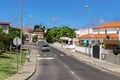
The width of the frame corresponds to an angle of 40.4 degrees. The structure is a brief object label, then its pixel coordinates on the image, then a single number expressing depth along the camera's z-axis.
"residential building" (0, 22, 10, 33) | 48.94
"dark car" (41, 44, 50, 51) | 37.78
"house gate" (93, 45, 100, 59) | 24.93
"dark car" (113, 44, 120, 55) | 23.71
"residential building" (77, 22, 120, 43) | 48.62
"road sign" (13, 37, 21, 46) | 13.18
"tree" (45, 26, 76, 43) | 75.67
